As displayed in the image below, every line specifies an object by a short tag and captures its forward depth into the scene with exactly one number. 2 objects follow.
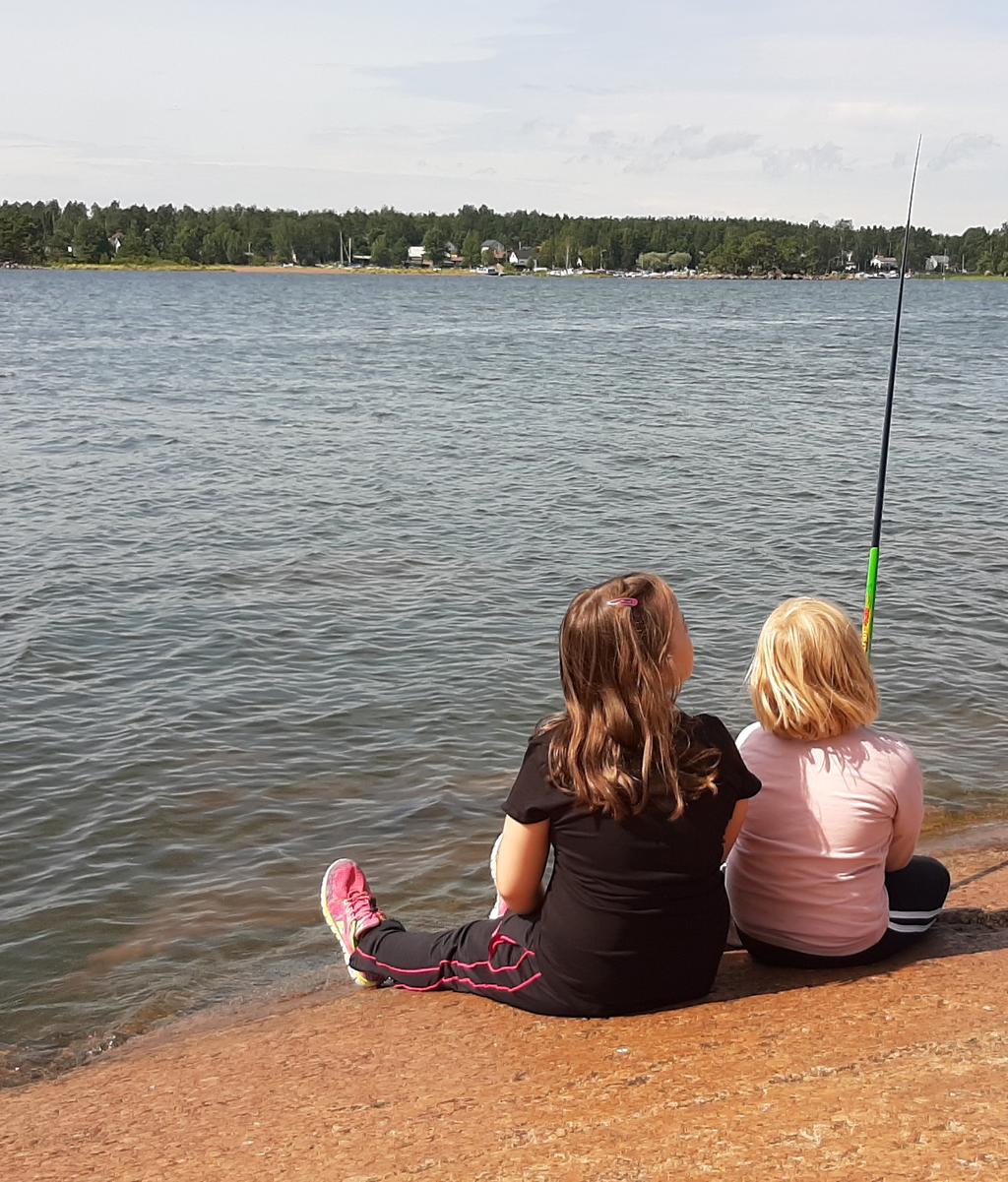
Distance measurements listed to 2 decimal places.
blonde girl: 3.88
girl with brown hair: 3.52
